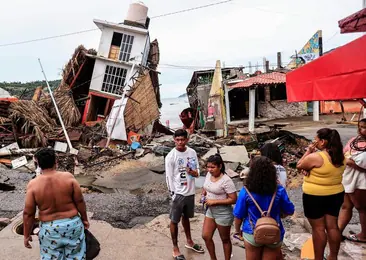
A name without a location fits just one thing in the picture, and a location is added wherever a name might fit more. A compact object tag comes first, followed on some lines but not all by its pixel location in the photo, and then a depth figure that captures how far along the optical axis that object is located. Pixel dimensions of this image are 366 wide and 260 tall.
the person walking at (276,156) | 3.30
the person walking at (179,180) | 3.95
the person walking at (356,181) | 3.68
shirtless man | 2.91
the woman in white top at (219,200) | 3.48
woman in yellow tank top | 3.18
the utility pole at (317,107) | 15.90
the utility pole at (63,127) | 14.00
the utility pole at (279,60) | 22.91
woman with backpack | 2.68
